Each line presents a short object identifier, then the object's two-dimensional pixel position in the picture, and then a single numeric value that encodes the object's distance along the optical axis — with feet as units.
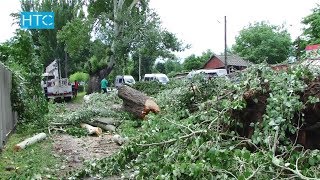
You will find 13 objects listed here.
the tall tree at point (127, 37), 70.76
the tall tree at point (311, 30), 83.11
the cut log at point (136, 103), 29.24
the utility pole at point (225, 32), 89.37
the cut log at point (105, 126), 27.59
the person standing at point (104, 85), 62.15
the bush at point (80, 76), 105.46
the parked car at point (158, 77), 80.16
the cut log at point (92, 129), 26.11
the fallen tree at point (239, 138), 9.58
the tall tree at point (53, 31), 116.58
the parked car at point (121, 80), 82.64
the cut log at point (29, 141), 20.04
